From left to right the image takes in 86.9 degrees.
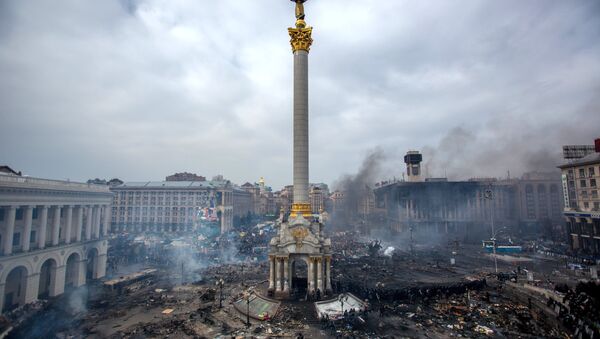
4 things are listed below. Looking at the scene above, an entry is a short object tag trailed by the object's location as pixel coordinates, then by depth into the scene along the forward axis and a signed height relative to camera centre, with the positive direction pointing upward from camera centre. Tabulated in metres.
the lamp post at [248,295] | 27.64 -10.13
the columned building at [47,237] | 30.91 -4.11
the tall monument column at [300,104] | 37.47 +11.73
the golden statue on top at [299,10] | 39.00 +23.53
